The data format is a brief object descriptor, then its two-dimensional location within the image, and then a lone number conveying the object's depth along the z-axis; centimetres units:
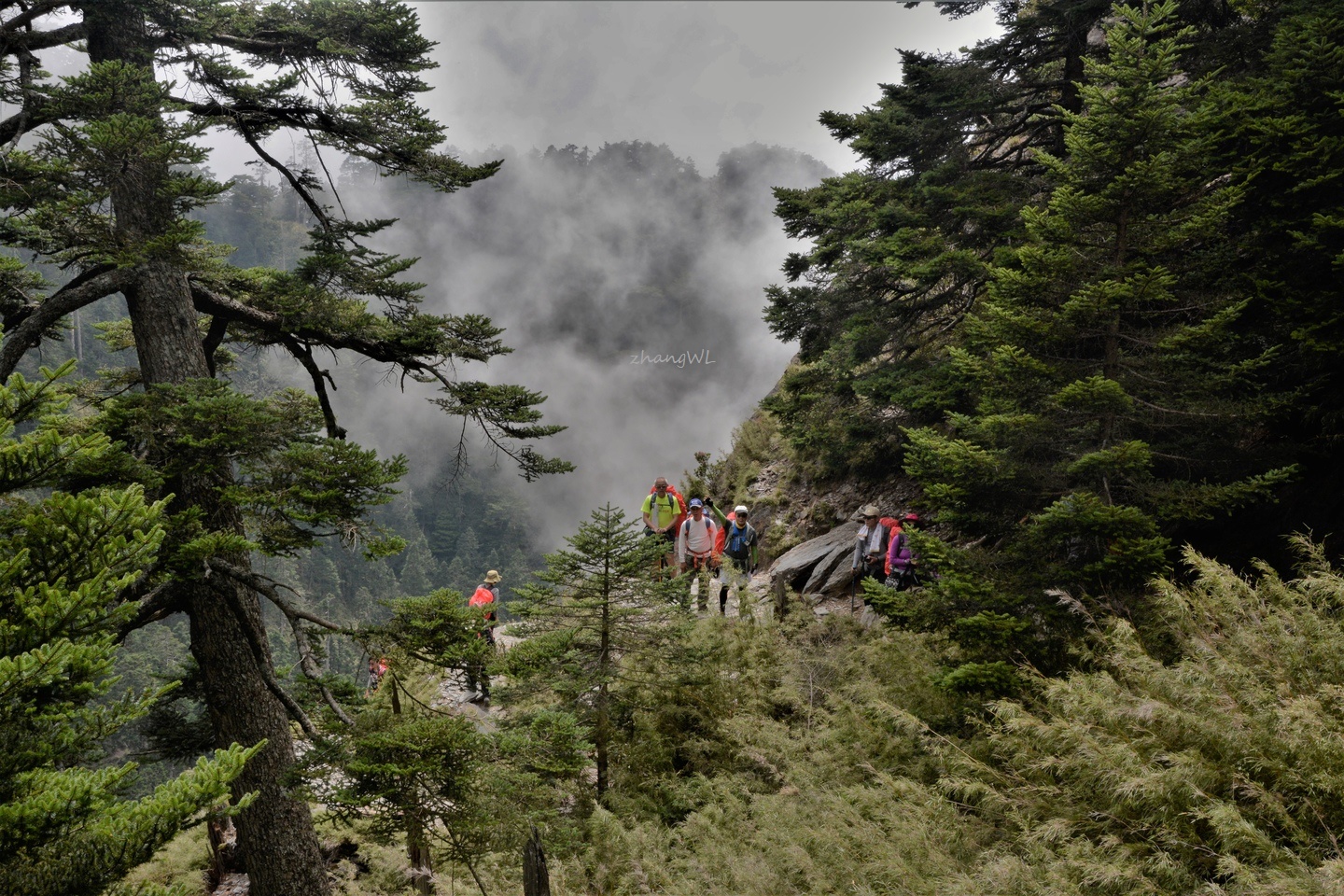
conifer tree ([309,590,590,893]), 495
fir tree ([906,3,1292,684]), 596
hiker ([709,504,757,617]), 1159
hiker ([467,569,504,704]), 1033
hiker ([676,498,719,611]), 1170
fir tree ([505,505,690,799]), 764
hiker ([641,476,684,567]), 1246
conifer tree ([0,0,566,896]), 538
